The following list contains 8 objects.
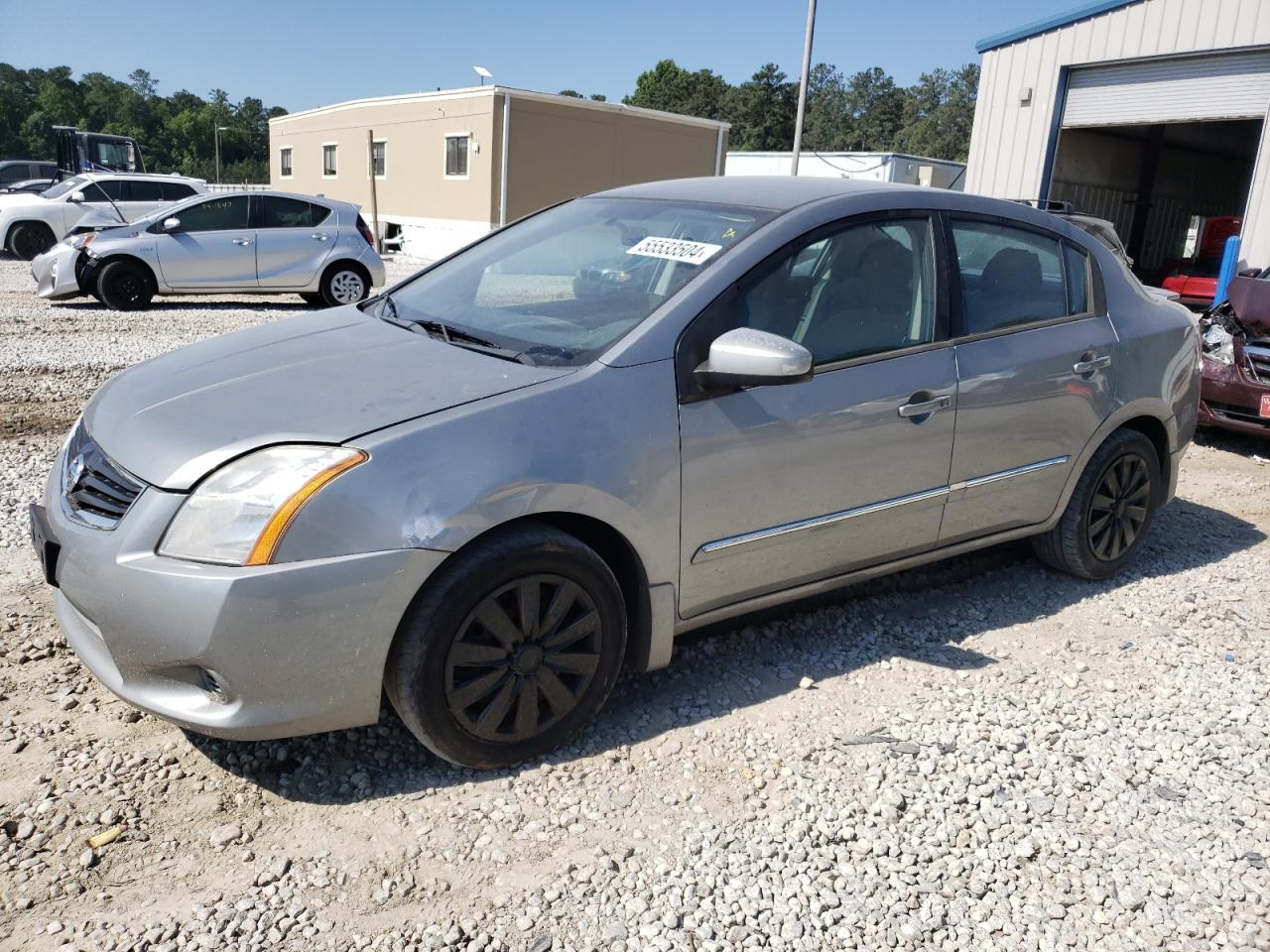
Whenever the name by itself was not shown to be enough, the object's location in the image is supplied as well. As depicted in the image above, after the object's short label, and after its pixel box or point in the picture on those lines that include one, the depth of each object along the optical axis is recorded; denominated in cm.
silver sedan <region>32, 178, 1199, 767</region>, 256
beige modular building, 2544
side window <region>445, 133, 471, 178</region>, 2627
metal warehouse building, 1202
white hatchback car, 1698
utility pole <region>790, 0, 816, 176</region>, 1852
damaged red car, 728
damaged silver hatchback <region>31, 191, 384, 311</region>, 1227
